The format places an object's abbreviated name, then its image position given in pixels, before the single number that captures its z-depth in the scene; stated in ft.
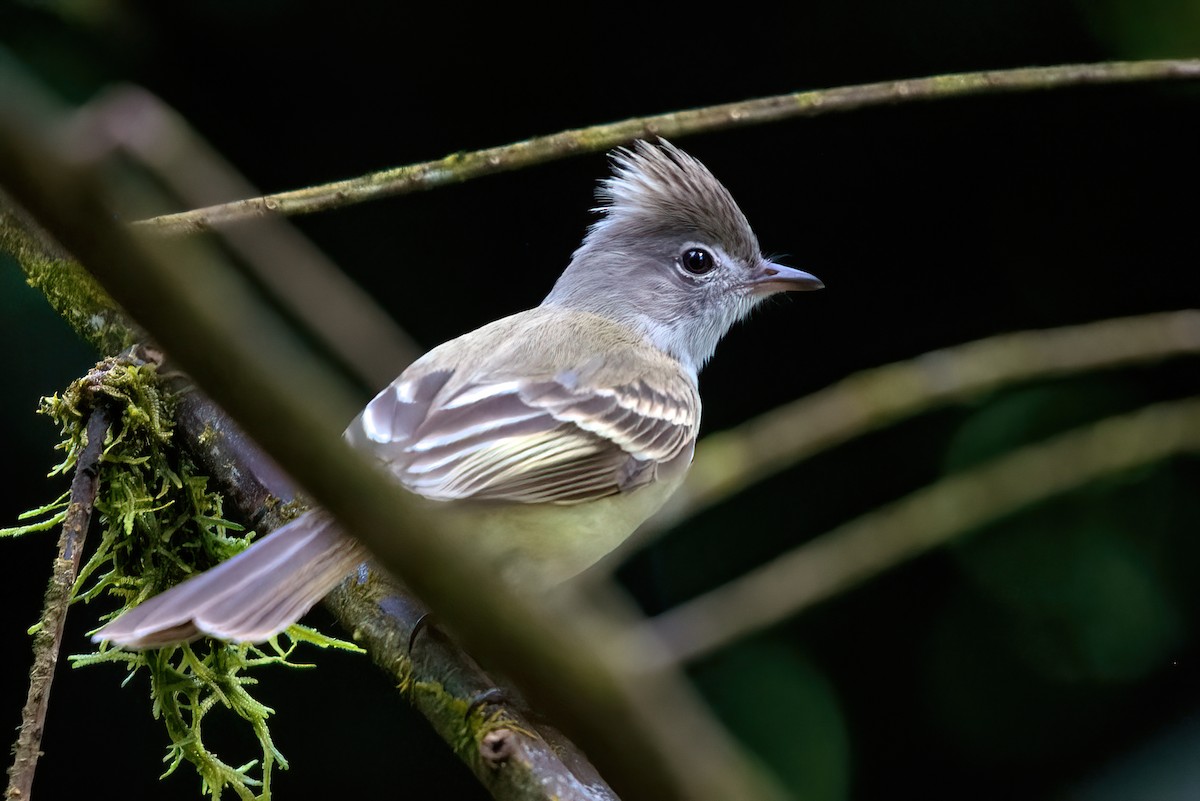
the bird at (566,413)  17.26
